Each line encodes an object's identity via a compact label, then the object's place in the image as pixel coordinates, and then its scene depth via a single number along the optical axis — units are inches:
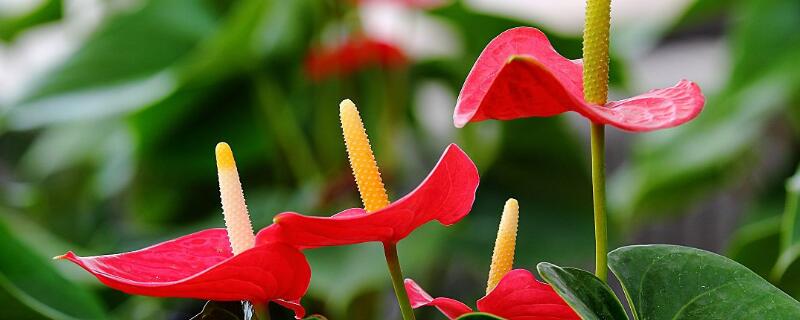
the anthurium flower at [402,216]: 38.3
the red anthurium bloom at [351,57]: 121.0
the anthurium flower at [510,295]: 40.9
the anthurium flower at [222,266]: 39.3
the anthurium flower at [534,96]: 38.5
